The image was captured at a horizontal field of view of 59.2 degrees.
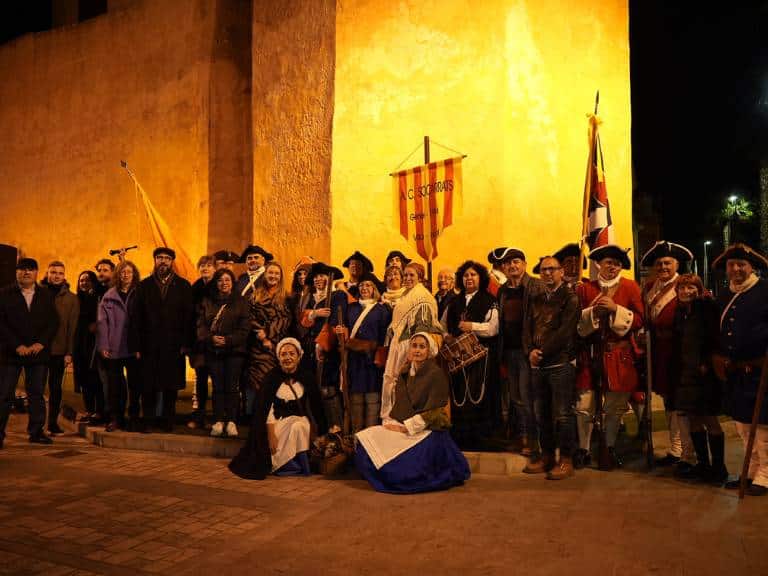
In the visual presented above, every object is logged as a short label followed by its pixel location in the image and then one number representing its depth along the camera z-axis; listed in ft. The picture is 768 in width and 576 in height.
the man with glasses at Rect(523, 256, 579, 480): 18.35
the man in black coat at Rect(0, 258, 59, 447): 22.63
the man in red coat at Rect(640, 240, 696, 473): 19.34
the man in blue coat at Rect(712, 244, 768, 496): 16.15
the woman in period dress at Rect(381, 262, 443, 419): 19.93
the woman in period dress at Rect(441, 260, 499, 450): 20.67
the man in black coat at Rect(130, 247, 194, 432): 23.09
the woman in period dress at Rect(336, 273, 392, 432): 20.92
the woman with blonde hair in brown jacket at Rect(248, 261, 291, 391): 22.30
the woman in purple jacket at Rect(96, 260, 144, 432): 23.53
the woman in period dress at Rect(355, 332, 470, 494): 17.13
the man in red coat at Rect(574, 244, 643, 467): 18.72
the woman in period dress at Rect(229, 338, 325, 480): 19.12
